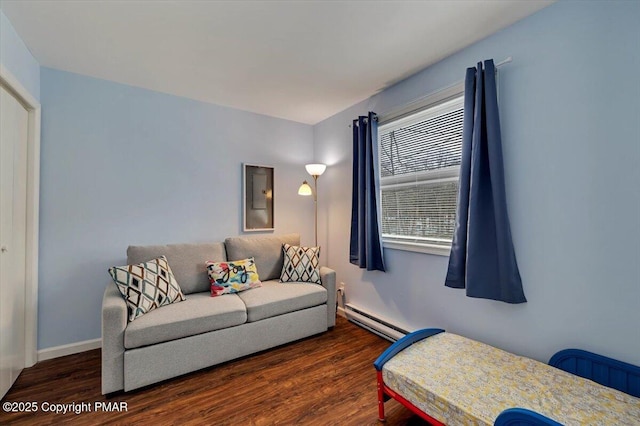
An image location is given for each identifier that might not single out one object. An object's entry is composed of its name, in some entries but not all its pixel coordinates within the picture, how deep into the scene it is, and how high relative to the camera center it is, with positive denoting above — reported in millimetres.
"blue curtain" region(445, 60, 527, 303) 1802 +71
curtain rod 1862 +1045
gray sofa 1897 -788
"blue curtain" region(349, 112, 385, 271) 2779 +232
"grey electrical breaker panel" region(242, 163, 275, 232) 3373 +279
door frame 2229 -68
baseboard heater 2617 -1052
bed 1227 -853
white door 1869 -93
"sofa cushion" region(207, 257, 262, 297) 2609 -547
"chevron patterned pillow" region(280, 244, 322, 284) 2975 -500
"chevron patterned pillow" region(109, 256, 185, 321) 2072 -512
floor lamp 3312 +573
